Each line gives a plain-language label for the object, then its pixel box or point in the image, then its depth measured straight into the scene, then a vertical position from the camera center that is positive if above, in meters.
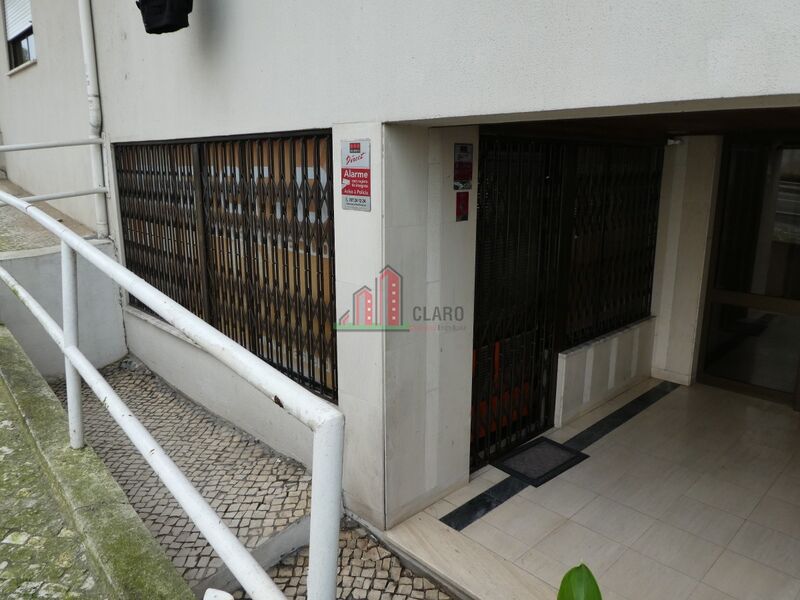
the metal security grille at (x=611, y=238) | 4.58 -0.52
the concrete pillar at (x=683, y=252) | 5.16 -0.69
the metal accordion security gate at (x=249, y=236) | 3.50 -0.47
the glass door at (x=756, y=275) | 4.90 -0.86
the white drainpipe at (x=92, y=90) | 5.37 +0.73
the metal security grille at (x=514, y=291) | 3.67 -0.79
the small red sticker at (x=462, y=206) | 3.23 -0.18
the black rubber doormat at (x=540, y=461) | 3.91 -1.97
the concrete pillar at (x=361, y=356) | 2.92 -0.98
